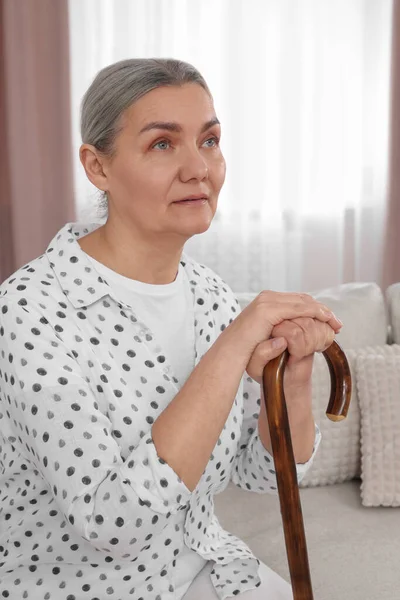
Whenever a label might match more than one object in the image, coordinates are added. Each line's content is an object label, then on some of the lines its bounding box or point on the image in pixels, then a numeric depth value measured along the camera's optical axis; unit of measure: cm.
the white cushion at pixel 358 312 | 233
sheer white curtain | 342
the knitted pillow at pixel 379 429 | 214
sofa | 199
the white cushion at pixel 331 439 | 219
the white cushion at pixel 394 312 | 241
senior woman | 146
